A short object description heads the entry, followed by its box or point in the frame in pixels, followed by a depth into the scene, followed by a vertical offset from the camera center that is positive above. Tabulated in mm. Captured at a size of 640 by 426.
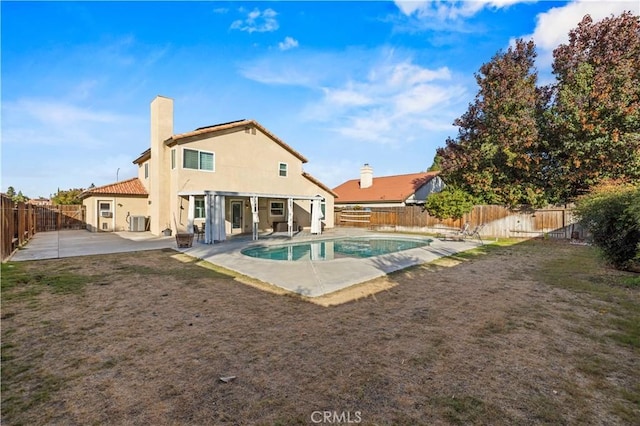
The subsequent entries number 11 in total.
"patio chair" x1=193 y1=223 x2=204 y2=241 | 17394 -1009
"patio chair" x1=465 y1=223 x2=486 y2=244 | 19328 -1447
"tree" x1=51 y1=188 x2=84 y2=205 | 29081 +1822
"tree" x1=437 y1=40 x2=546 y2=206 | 18031 +4558
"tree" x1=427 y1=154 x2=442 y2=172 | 51544 +7983
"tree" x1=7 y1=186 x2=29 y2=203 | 34769 +2983
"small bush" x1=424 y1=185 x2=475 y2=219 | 21078 +530
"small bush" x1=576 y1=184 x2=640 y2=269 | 8469 -436
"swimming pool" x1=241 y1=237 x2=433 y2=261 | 12883 -1835
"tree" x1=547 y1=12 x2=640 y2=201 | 15031 +5359
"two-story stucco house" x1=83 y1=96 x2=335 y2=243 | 17234 +1976
